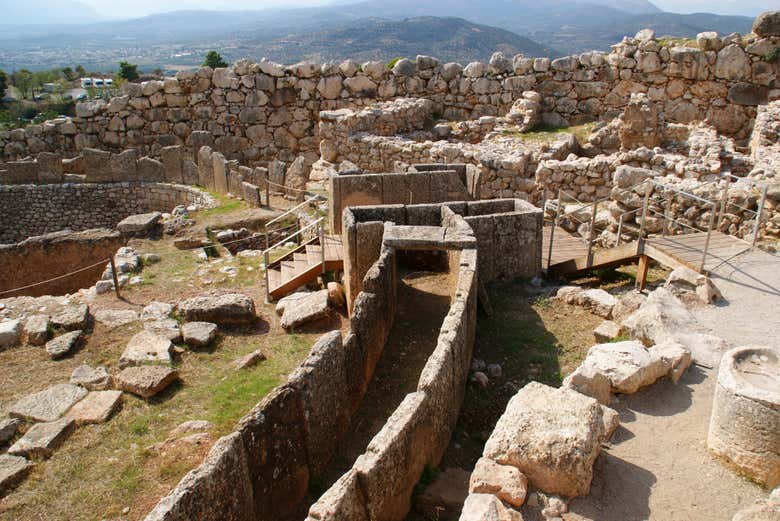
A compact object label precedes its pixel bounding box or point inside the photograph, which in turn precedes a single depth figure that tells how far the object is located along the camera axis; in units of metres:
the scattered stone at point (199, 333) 9.27
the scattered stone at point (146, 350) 8.70
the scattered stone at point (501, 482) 4.57
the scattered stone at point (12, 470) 6.41
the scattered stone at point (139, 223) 14.66
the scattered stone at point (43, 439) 6.89
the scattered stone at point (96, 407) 7.47
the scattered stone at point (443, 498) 5.24
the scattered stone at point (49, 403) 7.58
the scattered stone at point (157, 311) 10.23
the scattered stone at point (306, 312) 9.66
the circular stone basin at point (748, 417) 4.74
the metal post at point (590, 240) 9.73
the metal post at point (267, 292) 10.77
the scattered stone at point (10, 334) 9.53
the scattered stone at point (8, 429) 7.24
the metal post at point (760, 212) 8.62
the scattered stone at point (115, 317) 10.18
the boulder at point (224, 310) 9.87
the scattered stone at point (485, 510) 4.21
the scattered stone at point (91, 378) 8.27
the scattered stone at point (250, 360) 8.65
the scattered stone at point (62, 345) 9.12
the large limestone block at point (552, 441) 4.64
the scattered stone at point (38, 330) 9.55
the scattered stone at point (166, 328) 9.39
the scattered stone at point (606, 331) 7.61
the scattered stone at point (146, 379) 7.94
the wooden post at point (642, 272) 9.16
